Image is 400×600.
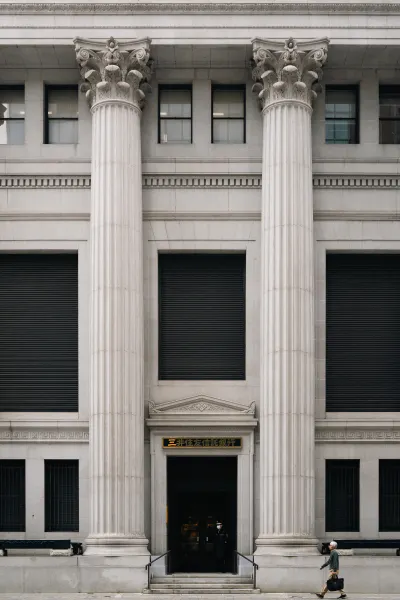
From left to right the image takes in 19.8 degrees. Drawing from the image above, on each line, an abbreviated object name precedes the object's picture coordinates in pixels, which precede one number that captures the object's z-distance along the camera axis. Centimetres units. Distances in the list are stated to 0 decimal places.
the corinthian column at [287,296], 3516
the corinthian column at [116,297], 3516
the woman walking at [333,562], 3144
